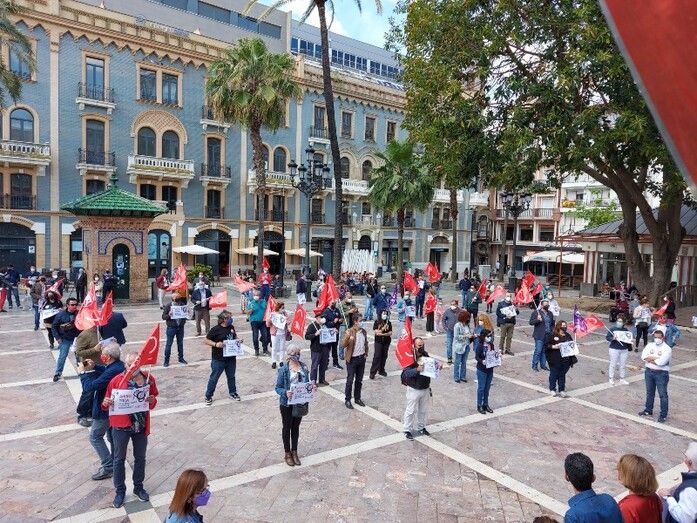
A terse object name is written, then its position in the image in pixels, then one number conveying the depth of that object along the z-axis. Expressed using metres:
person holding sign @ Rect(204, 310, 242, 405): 9.27
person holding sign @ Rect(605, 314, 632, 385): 11.41
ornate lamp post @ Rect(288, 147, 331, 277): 23.61
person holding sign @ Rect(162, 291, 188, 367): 11.73
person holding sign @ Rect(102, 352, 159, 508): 5.90
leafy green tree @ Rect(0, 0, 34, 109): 20.81
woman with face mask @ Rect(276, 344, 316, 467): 6.97
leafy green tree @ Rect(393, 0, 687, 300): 13.70
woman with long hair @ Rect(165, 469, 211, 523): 3.76
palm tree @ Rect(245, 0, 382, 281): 21.33
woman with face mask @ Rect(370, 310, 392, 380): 11.04
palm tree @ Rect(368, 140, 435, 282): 32.84
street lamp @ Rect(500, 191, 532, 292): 27.76
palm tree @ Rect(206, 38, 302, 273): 25.31
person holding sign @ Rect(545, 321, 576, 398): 10.26
